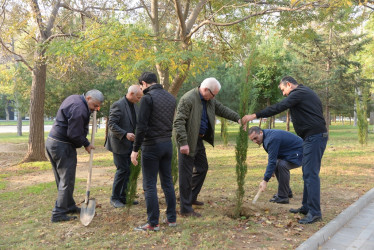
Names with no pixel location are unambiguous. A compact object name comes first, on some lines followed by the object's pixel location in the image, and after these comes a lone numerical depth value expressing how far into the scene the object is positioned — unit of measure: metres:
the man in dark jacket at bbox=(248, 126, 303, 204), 6.03
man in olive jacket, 5.14
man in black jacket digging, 5.14
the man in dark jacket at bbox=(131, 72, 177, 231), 4.56
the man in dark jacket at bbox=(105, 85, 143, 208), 5.86
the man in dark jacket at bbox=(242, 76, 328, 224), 5.12
